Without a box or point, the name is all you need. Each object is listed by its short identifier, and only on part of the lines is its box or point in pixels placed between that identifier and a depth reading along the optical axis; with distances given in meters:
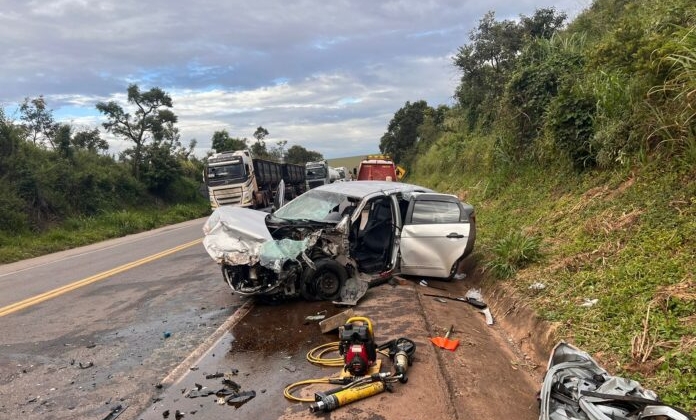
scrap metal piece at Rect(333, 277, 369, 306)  6.42
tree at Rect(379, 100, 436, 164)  50.81
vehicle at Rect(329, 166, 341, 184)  40.83
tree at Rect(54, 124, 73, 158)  24.58
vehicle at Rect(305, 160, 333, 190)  37.28
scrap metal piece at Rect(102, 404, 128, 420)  3.68
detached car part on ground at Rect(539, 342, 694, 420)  2.85
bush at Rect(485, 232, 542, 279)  6.88
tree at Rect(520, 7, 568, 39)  17.86
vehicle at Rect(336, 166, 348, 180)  47.97
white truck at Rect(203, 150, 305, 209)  22.35
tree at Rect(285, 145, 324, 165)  88.75
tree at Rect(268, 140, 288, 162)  78.08
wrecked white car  6.23
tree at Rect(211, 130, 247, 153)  50.06
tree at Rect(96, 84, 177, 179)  31.78
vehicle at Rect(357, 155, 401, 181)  22.11
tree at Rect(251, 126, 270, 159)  70.19
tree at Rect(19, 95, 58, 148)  28.71
